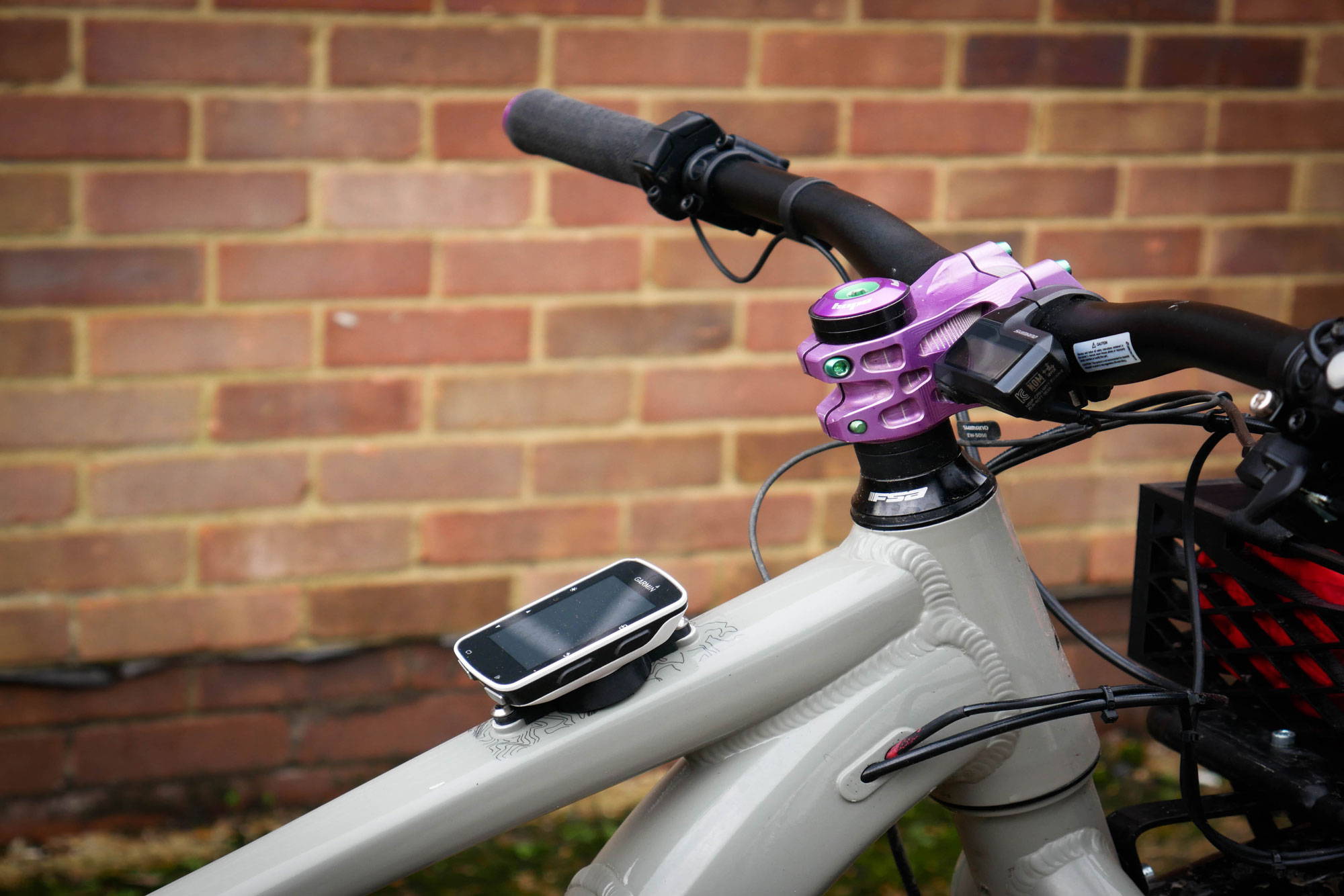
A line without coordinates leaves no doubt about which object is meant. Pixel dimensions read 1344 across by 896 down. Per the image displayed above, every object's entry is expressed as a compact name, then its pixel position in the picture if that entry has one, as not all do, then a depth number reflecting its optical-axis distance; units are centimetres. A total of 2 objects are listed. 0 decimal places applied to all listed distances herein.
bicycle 69
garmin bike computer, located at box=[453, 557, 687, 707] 70
